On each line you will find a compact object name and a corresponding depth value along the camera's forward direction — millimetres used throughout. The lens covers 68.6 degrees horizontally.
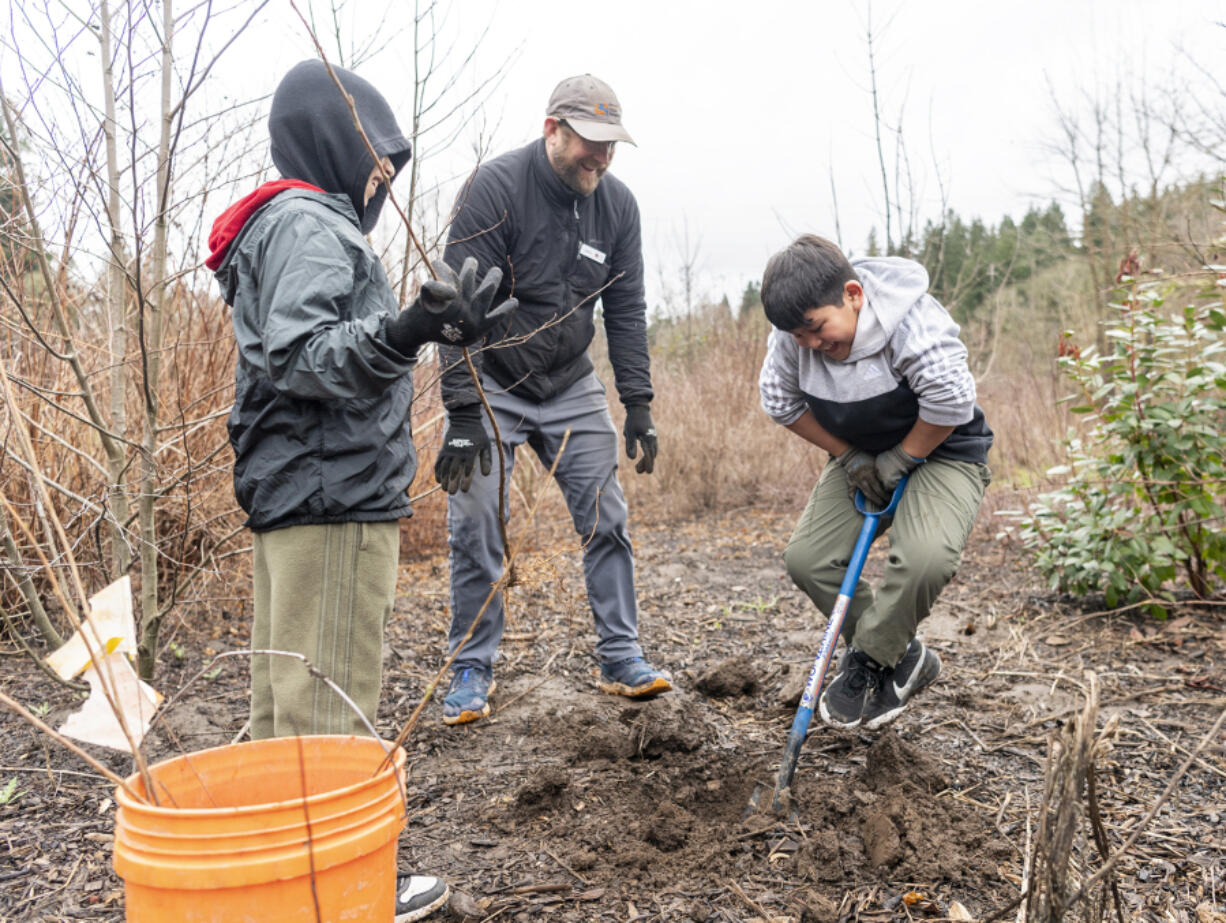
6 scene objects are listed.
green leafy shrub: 3832
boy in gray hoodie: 2752
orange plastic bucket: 1302
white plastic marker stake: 1405
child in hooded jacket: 1846
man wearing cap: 3322
